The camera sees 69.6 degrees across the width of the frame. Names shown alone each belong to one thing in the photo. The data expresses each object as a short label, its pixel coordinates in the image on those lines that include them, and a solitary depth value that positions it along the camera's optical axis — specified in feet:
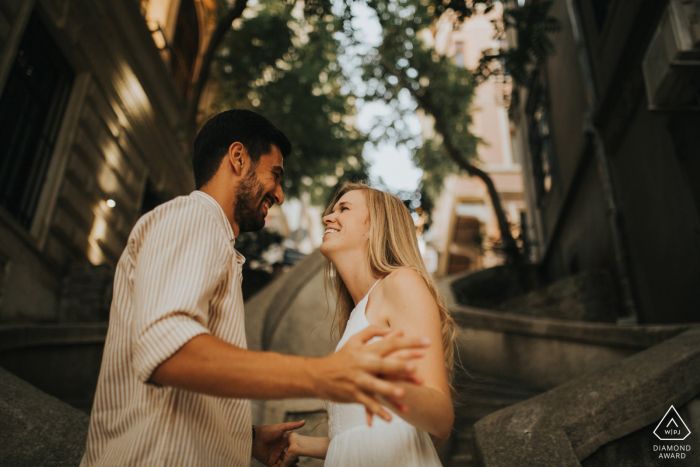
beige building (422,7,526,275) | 81.41
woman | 5.82
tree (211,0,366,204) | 44.80
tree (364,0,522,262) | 44.60
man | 4.29
